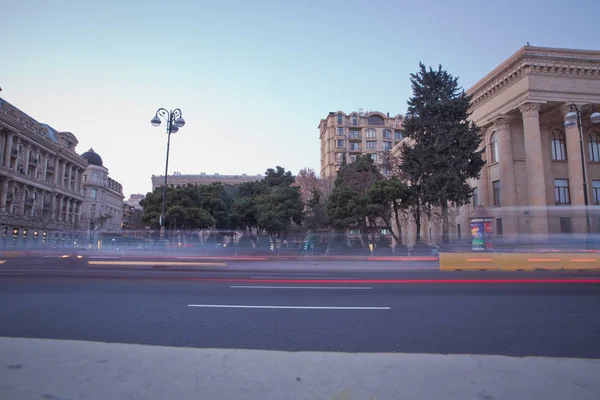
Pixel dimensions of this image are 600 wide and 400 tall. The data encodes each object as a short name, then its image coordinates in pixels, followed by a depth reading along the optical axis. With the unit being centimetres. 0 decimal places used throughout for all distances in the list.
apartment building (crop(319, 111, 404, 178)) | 8225
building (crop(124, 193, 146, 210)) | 18655
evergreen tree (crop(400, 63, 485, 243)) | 2975
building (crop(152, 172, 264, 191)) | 12519
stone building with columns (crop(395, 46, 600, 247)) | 3092
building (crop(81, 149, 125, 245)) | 9738
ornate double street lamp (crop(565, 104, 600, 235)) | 2023
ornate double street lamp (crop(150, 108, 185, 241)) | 2337
